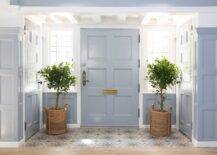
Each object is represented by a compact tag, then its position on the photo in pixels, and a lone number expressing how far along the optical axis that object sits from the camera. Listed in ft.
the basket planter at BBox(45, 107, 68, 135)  13.20
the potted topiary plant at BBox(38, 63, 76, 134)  13.18
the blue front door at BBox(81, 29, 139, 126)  14.79
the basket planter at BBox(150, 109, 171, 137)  13.03
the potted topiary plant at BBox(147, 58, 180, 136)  13.02
